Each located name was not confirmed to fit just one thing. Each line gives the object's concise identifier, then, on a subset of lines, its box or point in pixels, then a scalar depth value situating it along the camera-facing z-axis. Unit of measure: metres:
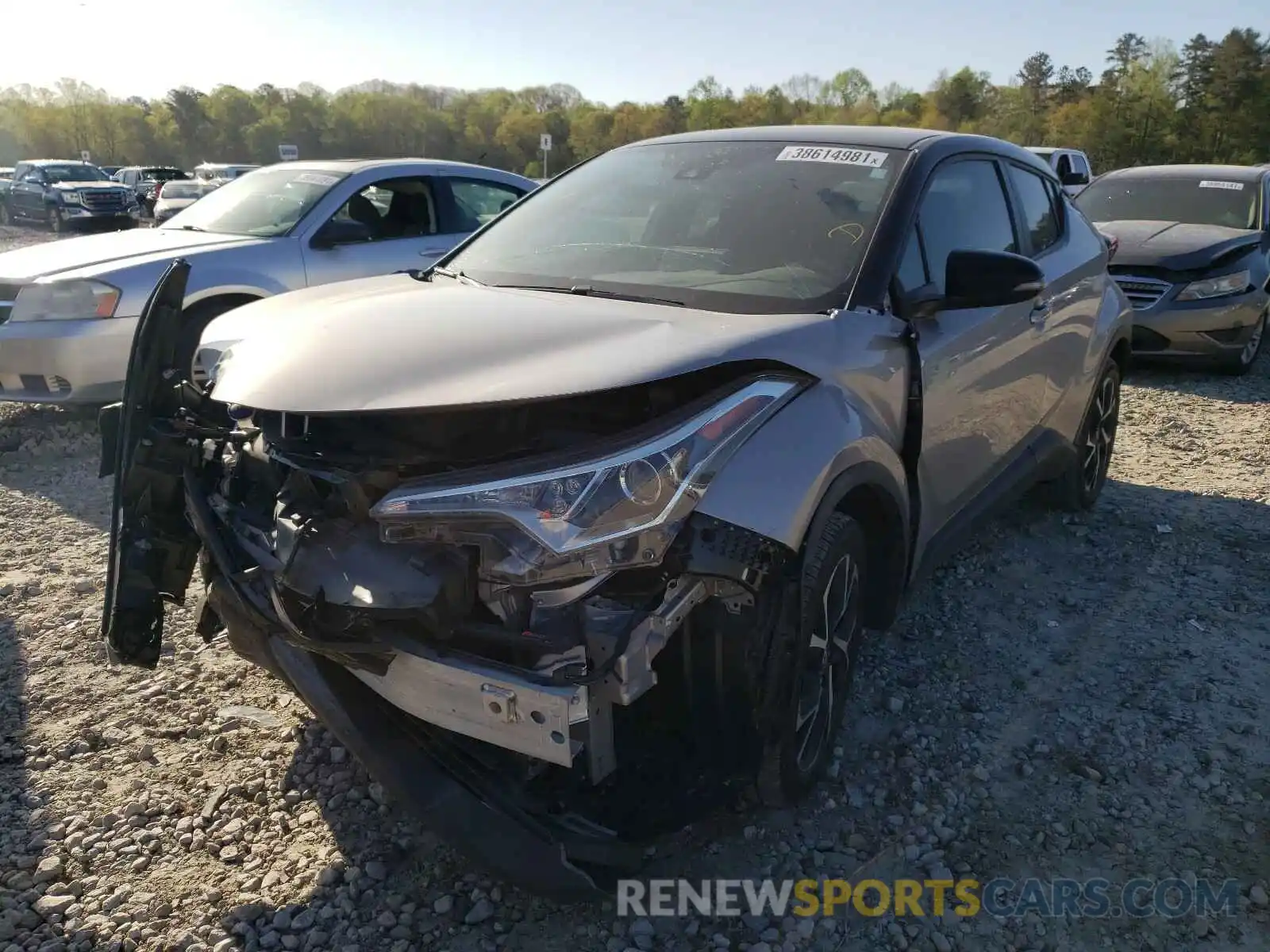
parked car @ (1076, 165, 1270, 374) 7.89
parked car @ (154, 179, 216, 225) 22.27
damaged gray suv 1.93
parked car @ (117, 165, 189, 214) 27.75
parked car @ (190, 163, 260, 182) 24.53
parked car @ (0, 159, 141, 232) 24.02
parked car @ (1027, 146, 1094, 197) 11.35
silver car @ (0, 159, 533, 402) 5.52
